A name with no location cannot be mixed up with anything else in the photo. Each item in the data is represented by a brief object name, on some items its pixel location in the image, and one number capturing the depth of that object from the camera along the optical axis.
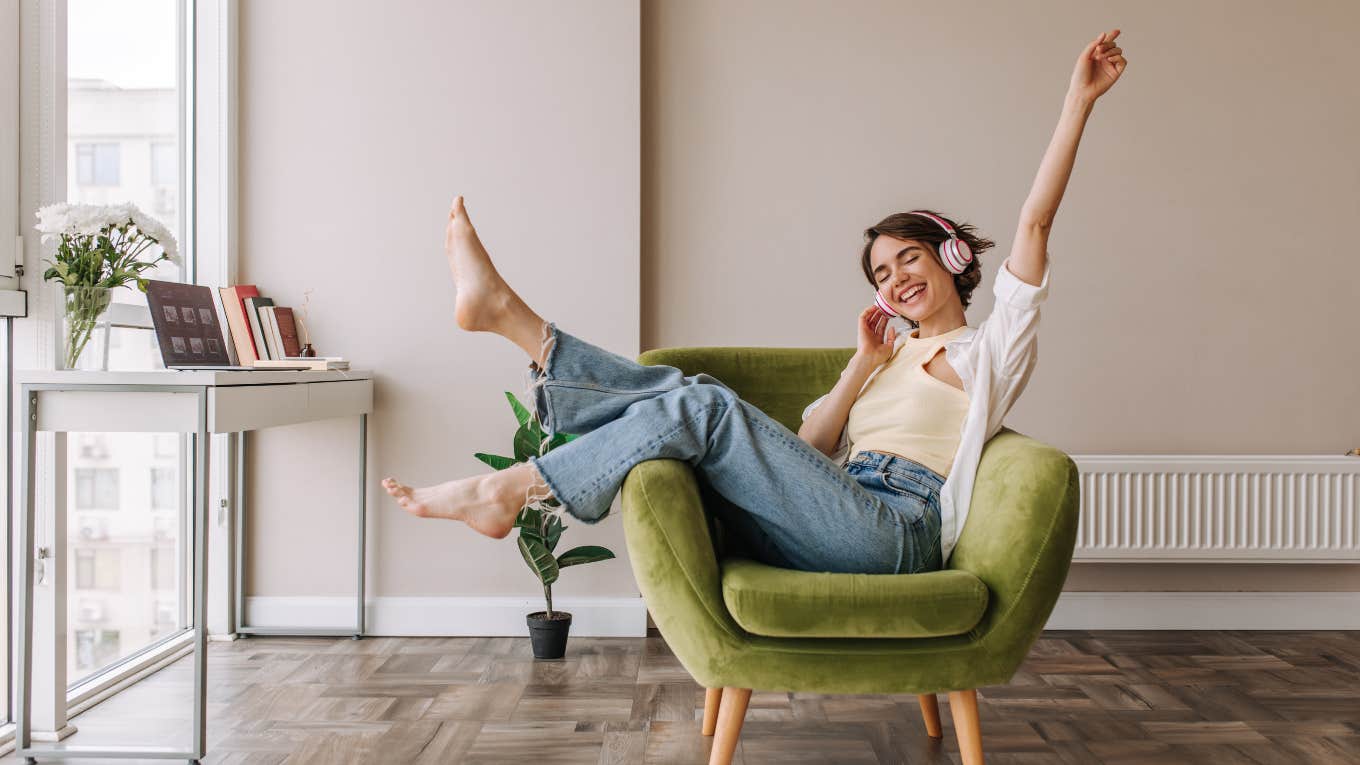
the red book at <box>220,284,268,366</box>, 2.55
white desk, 1.83
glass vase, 1.95
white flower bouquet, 1.89
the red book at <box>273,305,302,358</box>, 2.72
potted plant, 2.56
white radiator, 2.79
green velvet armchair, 1.49
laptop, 2.20
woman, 1.61
